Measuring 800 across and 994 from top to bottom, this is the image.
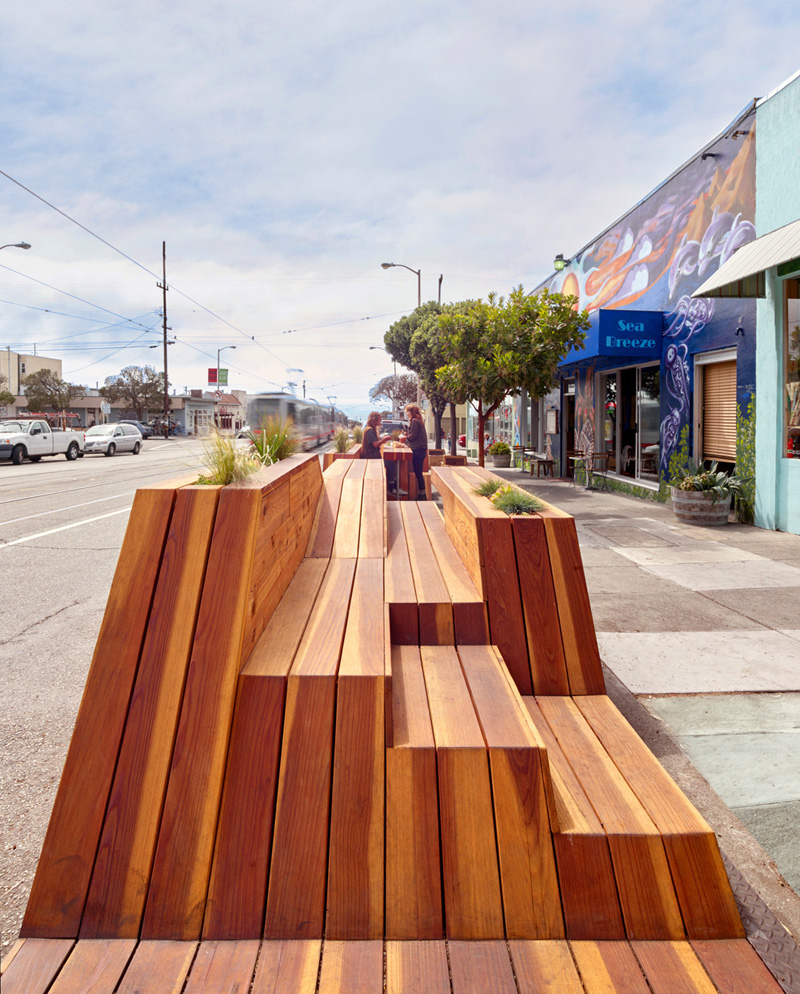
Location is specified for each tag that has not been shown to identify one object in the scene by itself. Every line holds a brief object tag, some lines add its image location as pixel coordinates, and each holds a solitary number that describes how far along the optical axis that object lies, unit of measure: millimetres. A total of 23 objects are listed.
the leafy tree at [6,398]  61281
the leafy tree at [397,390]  81000
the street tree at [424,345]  31688
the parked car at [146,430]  61906
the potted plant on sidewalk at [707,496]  10484
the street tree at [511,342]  14812
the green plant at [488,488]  4633
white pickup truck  25969
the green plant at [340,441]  14984
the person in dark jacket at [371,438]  11695
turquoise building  9266
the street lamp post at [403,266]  34562
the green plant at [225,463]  2855
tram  26719
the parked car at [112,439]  32094
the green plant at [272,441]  4430
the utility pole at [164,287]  55666
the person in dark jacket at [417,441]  11312
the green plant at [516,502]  3941
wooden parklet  2008
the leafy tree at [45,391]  65500
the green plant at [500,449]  25141
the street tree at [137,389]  71938
